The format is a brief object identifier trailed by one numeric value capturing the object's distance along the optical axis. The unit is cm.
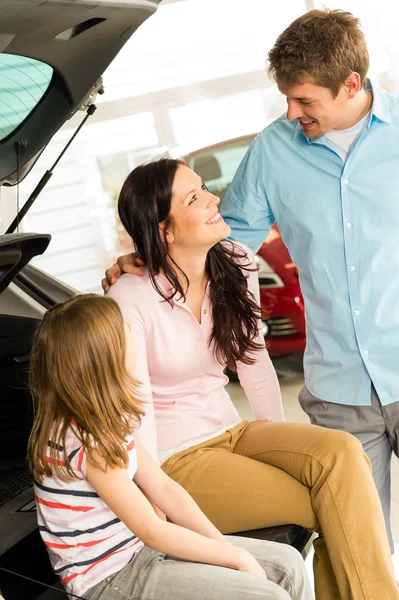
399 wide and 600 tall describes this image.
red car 410
